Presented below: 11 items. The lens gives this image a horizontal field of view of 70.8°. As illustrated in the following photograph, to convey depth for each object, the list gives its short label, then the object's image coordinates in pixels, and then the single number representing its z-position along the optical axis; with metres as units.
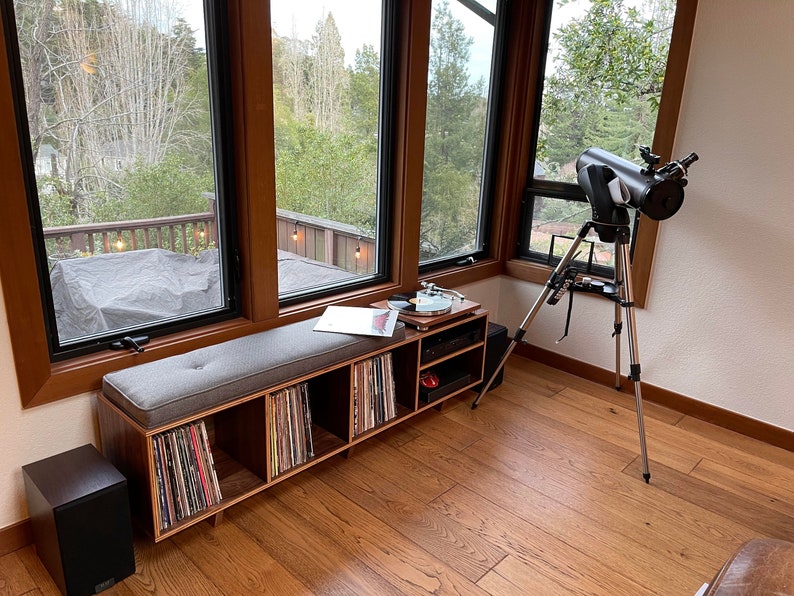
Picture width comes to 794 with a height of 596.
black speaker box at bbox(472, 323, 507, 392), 2.84
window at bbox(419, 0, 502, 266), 2.76
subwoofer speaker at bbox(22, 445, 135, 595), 1.51
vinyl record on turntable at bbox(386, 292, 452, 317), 2.45
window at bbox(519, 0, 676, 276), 2.65
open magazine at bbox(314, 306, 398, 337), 2.19
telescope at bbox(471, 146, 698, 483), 2.04
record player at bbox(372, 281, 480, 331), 2.42
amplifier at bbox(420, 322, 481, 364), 2.48
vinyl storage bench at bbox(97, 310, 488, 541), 1.66
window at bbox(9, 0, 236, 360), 1.65
